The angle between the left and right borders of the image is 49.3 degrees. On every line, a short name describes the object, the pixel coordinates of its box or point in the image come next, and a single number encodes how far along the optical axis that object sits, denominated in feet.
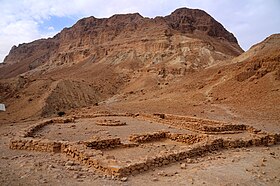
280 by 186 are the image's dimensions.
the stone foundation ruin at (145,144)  29.52
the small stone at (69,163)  31.12
